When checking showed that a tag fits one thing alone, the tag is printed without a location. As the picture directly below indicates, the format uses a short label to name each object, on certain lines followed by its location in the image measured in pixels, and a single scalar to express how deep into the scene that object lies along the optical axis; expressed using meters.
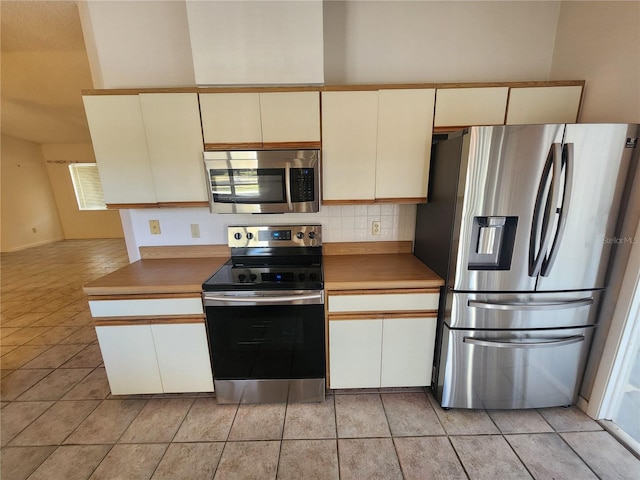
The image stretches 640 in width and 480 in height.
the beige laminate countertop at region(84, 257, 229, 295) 1.53
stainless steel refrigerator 1.26
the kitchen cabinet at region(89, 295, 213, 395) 1.56
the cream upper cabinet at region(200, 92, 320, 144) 1.59
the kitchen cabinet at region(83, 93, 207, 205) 1.59
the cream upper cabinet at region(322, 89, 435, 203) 1.60
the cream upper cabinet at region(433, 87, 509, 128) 1.59
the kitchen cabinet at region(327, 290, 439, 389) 1.58
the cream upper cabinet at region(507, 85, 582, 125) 1.60
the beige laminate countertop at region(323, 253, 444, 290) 1.55
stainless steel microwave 1.64
